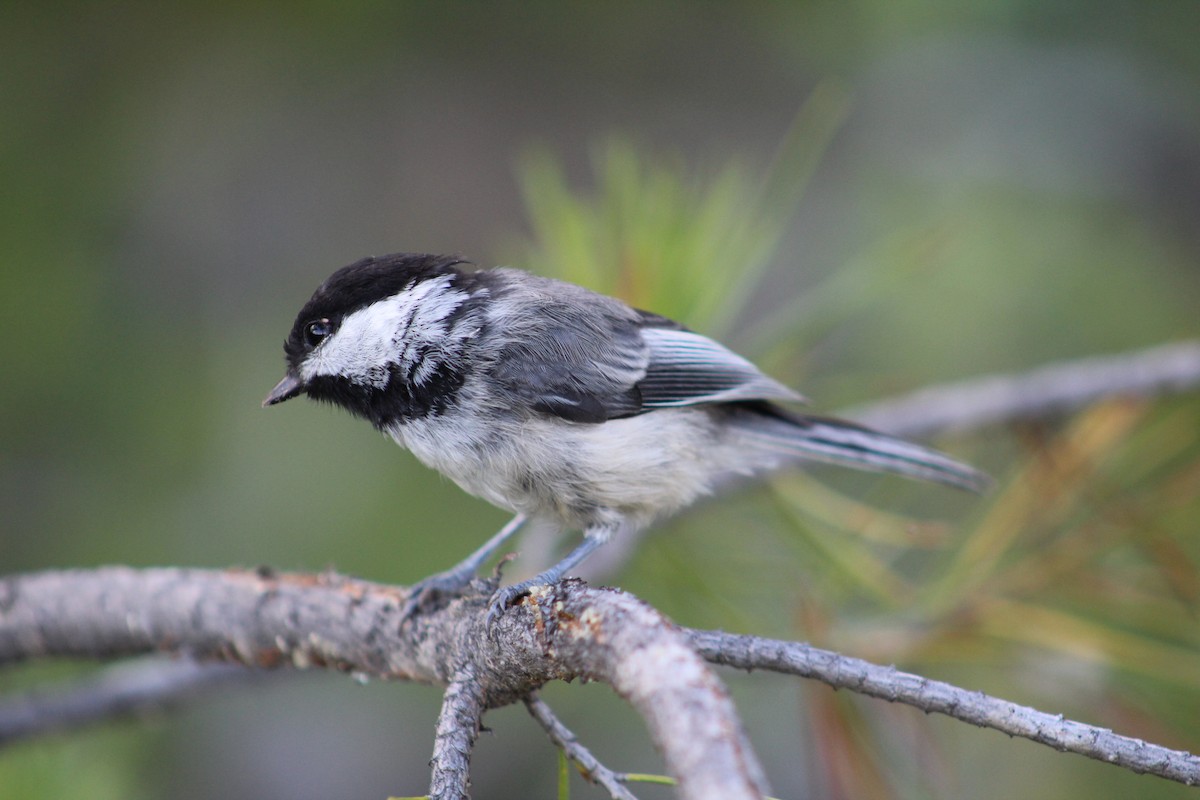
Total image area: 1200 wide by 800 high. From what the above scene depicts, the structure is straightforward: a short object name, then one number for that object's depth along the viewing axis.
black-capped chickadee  2.49
